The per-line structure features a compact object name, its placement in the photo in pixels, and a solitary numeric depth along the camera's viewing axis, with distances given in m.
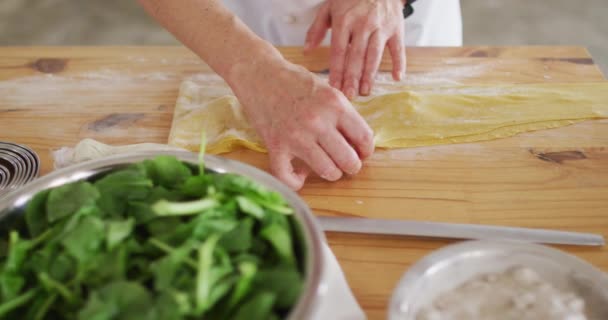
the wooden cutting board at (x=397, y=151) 0.67
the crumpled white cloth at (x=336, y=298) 0.48
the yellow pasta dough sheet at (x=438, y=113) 0.83
